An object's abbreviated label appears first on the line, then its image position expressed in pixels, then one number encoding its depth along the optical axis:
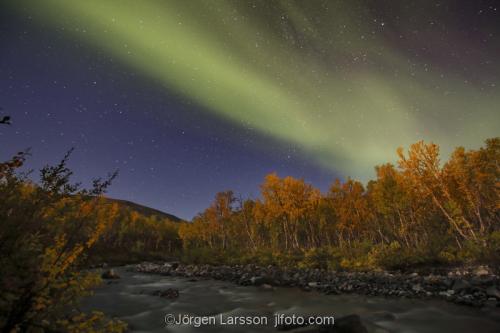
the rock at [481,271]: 15.60
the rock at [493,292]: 11.12
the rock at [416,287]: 13.43
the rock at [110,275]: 24.81
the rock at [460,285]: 12.61
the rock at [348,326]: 6.83
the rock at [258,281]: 18.28
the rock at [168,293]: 15.39
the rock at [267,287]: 16.50
